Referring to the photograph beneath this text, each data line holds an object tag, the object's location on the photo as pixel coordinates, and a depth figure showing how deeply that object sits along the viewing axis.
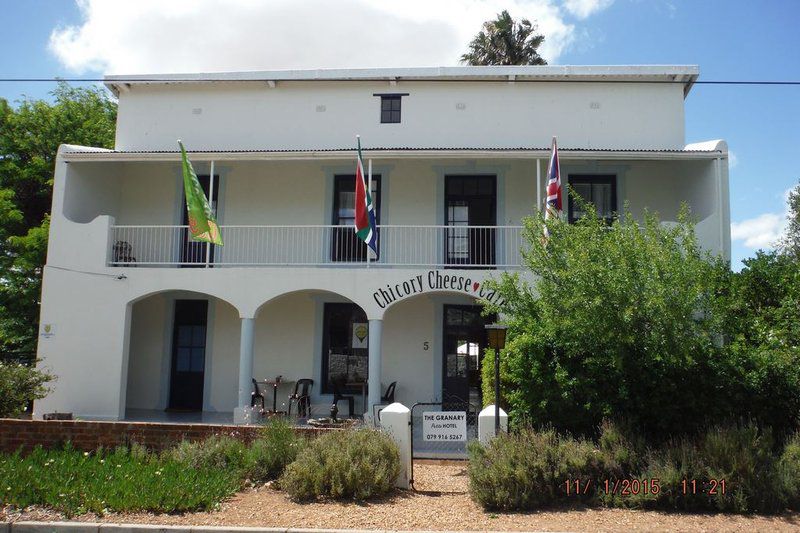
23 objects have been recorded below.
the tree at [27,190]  18.30
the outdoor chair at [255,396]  14.63
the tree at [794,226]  28.48
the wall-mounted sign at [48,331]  14.09
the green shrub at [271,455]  8.75
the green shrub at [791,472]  7.49
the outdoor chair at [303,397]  14.47
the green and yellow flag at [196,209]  12.61
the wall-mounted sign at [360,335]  15.48
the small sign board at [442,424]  9.26
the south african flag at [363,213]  12.54
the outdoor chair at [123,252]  14.84
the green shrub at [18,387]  11.45
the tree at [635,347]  8.65
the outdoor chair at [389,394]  14.64
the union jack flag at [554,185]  12.34
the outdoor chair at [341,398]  14.55
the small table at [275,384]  14.50
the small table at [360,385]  14.52
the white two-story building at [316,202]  14.32
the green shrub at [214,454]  8.87
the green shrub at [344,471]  7.93
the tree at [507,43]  27.20
